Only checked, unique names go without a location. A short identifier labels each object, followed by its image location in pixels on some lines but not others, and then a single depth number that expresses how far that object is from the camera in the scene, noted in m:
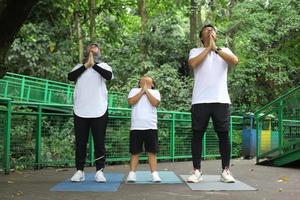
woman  6.62
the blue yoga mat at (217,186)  5.91
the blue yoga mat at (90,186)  5.84
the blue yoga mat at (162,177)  6.72
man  6.40
